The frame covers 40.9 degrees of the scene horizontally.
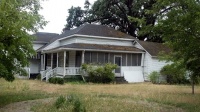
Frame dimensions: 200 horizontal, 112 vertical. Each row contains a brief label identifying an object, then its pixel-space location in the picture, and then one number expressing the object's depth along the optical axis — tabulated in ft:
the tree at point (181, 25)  32.55
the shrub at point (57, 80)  77.82
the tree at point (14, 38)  34.89
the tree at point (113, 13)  150.00
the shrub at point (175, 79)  92.98
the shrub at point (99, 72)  85.22
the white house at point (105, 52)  91.81
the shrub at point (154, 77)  94.32
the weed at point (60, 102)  34.87
